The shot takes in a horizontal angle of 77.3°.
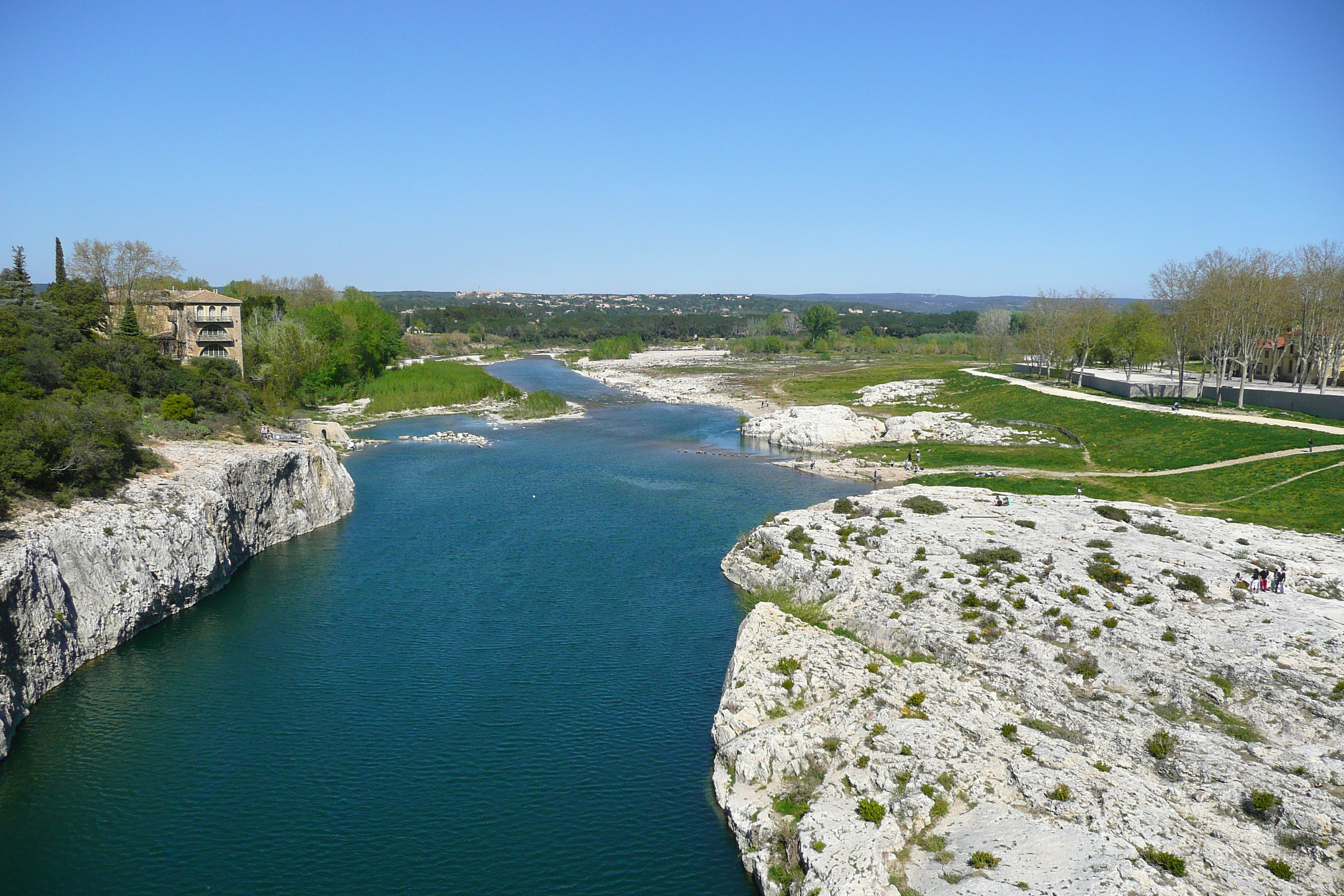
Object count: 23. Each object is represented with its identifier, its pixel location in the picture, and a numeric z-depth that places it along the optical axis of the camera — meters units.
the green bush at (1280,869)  21.73
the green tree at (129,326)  76.56
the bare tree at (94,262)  90.25
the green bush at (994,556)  41.94
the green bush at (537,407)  121.94
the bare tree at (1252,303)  80.75
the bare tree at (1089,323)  118.06
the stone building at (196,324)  94.69
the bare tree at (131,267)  92.00
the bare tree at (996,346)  183.38
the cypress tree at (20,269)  89.12
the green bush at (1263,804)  23.92
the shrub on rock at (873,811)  24.73
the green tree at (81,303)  79.62
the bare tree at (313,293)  169.75
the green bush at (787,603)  40.59
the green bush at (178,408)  61.59
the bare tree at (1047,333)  126.75
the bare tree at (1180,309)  89.75
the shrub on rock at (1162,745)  27.08
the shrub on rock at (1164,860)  21.39
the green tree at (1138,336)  117.19
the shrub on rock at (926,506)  52.84
